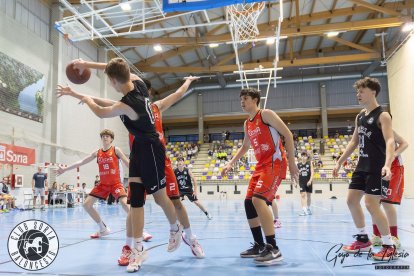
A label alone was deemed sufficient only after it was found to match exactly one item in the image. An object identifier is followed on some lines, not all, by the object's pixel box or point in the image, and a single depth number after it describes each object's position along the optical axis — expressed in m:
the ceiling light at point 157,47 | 19.24
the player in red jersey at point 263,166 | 3.77
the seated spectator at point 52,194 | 15.31
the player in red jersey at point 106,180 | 5.85
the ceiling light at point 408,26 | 16.91
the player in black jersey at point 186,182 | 8.58
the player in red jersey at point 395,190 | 3.98
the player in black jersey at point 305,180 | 10.05
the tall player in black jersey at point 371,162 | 3.70
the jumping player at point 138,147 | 3.38
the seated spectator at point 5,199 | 12.73
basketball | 4.06
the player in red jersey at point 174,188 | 3.99
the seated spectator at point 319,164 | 25.94
